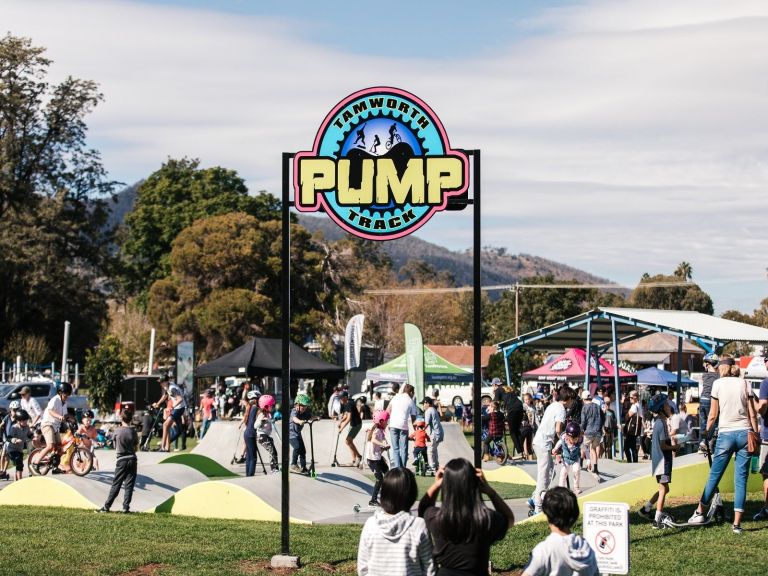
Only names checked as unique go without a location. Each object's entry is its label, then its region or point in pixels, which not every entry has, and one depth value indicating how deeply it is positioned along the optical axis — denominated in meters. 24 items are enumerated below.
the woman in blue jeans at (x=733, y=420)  11.70
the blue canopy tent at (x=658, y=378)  41.69
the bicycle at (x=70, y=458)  21.08
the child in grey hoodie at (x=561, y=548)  6.43
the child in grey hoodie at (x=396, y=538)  6.50
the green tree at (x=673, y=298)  118.75
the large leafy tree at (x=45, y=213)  55.51
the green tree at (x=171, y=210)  71.88
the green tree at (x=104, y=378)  39.38
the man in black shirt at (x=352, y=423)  23.07
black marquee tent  33.47
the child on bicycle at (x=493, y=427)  26.22
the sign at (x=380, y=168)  11.41
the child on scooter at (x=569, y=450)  15.90
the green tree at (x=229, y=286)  62.44
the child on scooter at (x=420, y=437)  21.77
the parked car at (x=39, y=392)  36.16
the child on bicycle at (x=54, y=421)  20.95
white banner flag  38.78
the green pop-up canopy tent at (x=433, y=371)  40.25
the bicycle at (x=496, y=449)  26.56
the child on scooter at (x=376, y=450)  17.83
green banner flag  31.41
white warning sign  8.51
